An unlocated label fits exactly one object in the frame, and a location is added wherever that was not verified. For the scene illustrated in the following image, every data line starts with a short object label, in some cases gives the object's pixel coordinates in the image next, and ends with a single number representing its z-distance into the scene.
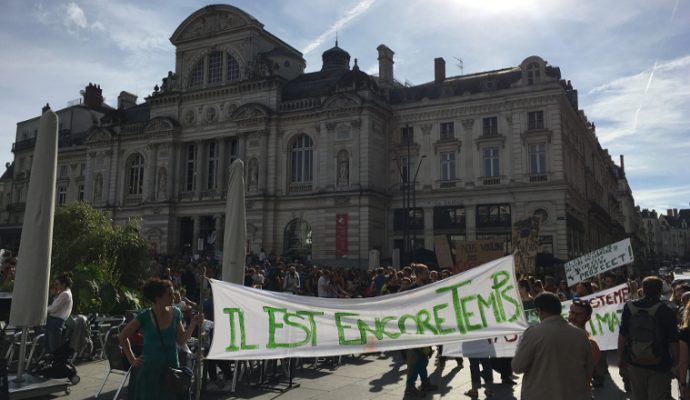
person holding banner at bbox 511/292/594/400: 5.35
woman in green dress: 5.88
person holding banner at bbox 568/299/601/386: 7.31
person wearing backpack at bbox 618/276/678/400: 6.59
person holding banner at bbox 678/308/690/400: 6.26
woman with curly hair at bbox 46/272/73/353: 10.02
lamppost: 37.12
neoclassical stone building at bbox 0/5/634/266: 38.03
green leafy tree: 13.99
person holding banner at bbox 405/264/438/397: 9.29
